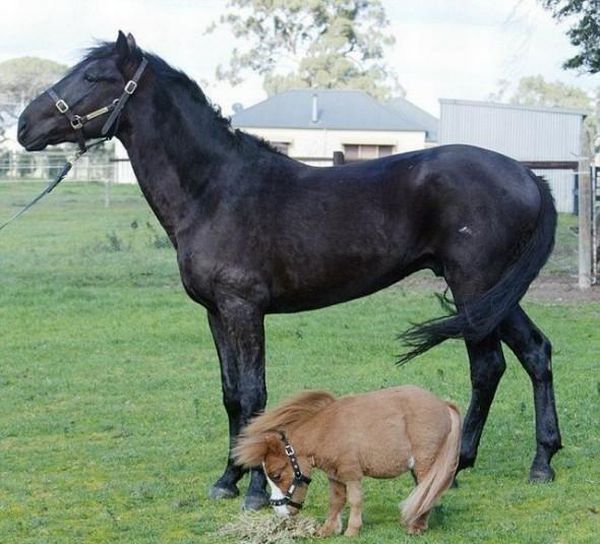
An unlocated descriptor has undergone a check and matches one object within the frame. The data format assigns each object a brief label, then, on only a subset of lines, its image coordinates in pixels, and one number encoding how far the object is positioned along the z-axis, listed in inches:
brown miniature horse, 195.8
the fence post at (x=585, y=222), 566.3
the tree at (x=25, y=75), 2736.2
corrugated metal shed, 1557.6
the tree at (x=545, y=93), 3408.0
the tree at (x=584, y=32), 574.6
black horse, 230.2
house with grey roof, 1897.1
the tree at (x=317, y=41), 2383.1
